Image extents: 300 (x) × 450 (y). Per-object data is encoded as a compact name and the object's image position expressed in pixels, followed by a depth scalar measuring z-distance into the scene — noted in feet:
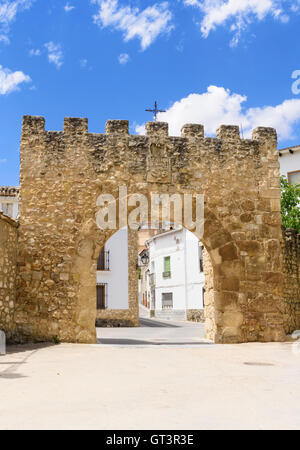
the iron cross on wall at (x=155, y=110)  45.38
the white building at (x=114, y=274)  64.44
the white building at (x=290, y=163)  70.08
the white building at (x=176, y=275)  85.61
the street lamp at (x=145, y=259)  117.50
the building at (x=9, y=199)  82.99
